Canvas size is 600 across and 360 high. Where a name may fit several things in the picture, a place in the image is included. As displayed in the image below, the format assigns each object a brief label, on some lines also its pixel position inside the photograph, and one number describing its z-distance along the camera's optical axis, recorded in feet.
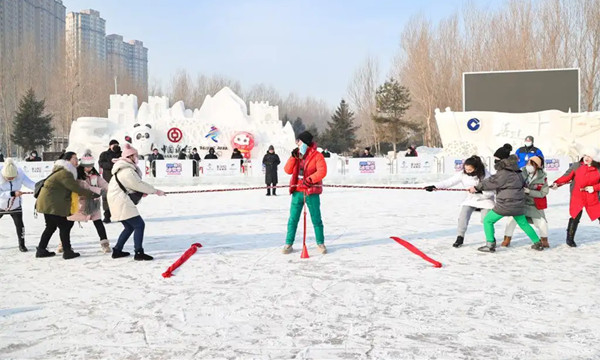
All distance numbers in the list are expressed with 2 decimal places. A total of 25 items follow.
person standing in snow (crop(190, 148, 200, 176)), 56.18
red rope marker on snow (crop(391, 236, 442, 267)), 17.27
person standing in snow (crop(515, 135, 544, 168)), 32.17
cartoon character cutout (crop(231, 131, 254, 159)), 88.79
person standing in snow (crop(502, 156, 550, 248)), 19.34
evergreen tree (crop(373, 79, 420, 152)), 117.50
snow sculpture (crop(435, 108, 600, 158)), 68.64
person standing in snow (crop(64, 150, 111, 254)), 18.99
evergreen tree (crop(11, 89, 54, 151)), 115.65
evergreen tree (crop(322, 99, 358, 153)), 145.93
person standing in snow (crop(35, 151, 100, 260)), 18.10
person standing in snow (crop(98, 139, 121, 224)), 27.83
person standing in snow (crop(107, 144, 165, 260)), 17.84
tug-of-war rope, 16.83
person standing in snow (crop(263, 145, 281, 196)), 44.55
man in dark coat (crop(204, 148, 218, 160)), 59.52
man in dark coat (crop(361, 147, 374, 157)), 58.33
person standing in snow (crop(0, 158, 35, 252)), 19.99
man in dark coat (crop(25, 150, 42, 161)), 59.57
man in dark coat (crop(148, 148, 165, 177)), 55.42
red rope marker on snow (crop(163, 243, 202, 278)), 16.31
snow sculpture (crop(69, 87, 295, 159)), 88.58
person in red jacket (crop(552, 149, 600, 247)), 19.13
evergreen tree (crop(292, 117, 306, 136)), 191.38
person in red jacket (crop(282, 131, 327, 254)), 18.69
